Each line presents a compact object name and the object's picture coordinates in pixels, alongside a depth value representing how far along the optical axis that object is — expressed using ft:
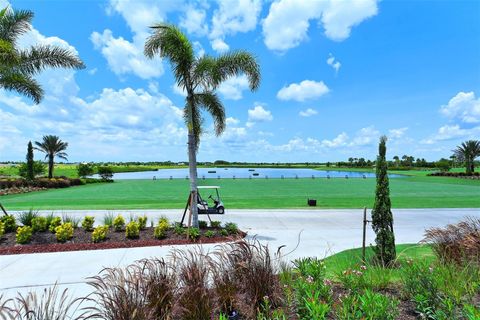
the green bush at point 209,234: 30.14
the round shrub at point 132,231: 29.25
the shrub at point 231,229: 31.76
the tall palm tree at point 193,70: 31.37
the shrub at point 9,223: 31.04
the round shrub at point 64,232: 27.99
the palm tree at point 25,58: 37.55
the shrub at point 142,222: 32.55
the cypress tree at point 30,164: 120.88
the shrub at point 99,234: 28.19
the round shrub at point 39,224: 30.53
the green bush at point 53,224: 30.40
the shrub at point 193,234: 29.24
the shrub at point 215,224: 33.74
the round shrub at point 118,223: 31.50
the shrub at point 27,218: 32.68
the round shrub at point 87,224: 31.50
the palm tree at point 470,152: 195.11
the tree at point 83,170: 172.76
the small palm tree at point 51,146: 158.40
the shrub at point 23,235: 27.40
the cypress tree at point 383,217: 19.22
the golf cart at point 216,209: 45.56
